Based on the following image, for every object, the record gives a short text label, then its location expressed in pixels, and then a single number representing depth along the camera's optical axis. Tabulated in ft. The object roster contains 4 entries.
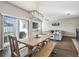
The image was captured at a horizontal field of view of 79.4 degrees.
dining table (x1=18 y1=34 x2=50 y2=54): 4.21
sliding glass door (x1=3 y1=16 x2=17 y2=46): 7.40
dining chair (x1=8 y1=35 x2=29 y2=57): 3.85
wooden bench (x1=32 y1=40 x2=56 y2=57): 4.40
